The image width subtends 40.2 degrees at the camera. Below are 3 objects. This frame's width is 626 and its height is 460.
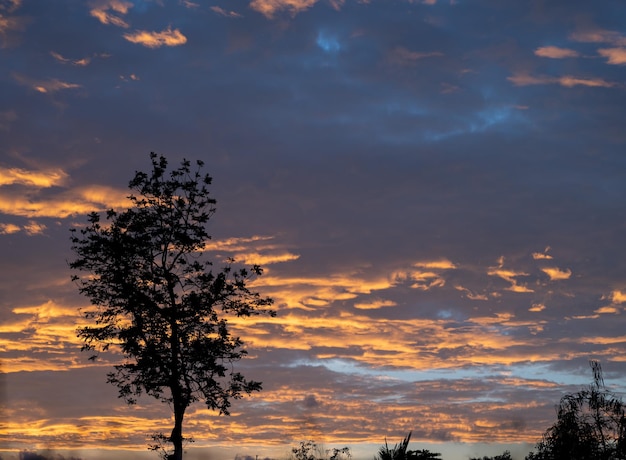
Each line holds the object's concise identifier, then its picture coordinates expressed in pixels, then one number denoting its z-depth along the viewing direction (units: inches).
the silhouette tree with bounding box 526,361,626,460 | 1909.4
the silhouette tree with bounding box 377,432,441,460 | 1610.5
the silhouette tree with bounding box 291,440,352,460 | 2525.6
